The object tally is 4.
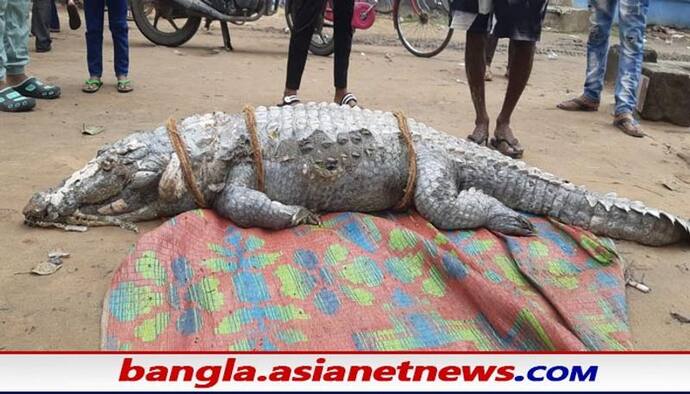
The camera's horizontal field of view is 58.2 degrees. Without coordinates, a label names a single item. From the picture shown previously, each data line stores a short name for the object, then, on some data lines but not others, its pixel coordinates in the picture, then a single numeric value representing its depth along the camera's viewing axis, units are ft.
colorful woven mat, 6.75
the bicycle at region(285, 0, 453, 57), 26.73
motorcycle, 23.61
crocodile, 9.21
